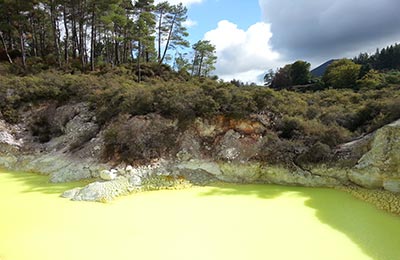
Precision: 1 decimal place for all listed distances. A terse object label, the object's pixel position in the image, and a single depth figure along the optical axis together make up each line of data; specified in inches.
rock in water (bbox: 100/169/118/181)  427.2
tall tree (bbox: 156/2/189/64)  1077.8
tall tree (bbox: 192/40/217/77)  1286.9
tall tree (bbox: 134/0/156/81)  964.6
